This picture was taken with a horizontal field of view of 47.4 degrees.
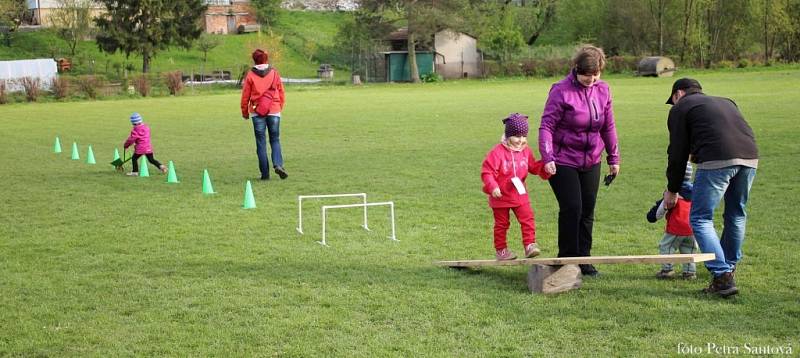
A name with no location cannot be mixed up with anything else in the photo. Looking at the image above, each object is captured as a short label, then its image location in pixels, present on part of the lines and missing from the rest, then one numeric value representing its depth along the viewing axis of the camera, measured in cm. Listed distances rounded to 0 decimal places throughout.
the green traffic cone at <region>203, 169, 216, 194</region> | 1424
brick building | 9256
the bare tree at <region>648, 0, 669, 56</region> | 7606
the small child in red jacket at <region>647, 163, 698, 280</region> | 809
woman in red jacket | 1513
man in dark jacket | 716
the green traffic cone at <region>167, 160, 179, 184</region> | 1574
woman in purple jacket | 772
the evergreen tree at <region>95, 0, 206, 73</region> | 6688
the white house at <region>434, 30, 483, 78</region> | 7346
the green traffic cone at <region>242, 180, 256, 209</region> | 1262
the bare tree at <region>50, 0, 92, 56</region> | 7488
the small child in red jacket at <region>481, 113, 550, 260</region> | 803
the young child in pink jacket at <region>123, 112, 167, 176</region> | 1677
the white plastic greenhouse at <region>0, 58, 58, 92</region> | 5984
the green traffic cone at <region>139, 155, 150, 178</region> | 1664
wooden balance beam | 741
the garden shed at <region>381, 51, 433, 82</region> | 7231
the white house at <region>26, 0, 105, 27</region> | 8388
